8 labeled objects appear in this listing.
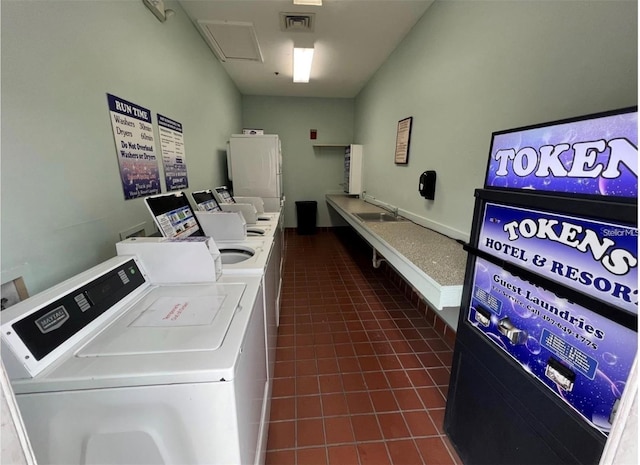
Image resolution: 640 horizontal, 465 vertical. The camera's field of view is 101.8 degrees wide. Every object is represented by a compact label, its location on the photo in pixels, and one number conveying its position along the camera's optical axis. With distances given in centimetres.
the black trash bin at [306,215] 577
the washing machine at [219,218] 188
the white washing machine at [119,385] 68
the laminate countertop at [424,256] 129
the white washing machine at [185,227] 146
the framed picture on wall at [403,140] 294
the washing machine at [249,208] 259
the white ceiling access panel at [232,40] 273
